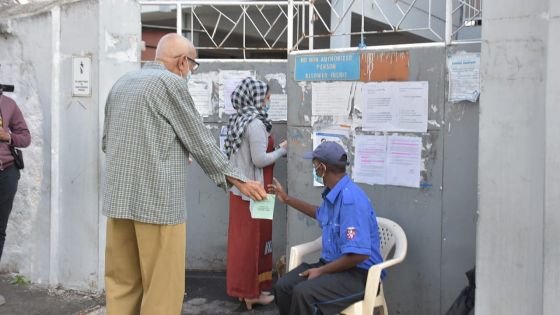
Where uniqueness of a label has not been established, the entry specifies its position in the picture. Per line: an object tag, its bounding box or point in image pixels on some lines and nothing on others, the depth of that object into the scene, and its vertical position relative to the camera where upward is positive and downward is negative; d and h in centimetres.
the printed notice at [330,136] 421 +3
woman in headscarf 445 -30
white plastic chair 340 -71
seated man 337 -63
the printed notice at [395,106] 388 +23
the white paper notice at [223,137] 474 +2
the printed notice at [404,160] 393 -13
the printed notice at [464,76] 365 +39
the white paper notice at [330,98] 419 +29
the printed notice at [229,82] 532 +50
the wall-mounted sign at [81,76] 437 +44
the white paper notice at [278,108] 532 +27
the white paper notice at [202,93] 539 +40
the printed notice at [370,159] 407 -13
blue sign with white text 414 +51
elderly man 286 -17
